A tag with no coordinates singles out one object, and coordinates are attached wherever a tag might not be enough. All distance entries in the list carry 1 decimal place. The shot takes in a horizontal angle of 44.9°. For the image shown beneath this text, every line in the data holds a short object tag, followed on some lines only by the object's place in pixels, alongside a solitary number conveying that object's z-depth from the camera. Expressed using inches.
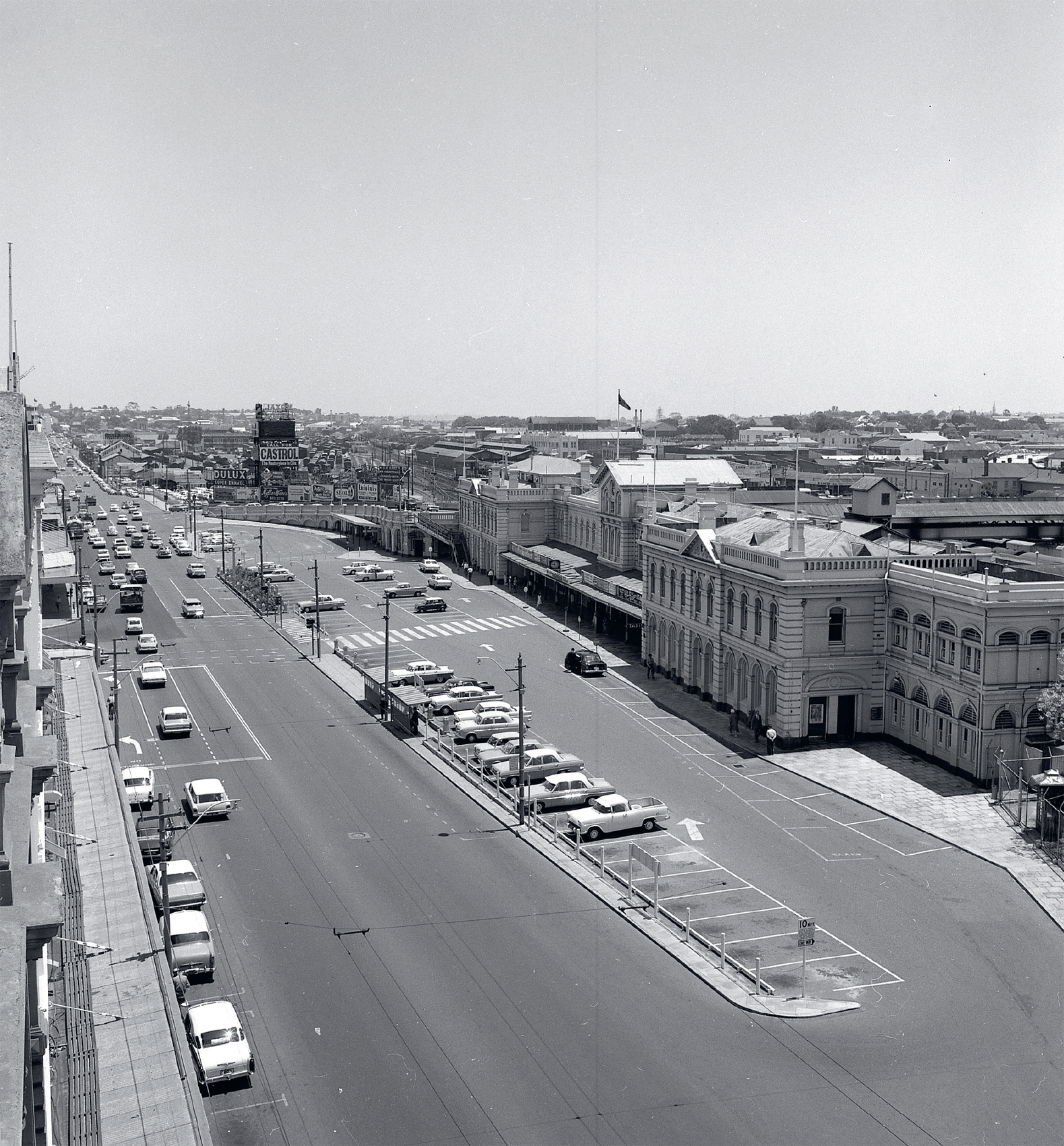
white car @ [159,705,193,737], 2292.1
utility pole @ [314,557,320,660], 3196.6
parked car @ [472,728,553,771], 2091.5
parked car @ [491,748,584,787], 1974.7
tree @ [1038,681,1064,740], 1801.2
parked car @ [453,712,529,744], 2292.1
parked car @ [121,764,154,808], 1844.2
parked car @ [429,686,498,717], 2529.5
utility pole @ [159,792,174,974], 1214.9
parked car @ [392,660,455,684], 2775.6
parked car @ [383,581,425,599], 4062.5
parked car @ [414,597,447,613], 3801.7
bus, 3725.4
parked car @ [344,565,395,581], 4466.0
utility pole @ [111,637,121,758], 2005.4
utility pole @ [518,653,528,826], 1793.8
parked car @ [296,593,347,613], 3787.4
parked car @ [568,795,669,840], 1743.4
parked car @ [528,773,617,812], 1857.8
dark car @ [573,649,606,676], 2834.6
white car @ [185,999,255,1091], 1070.4
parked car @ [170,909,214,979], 1283.2
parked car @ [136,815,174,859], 1638.8
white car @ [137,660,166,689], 2736.2
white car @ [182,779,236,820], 1798.7
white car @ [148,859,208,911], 1441.9
